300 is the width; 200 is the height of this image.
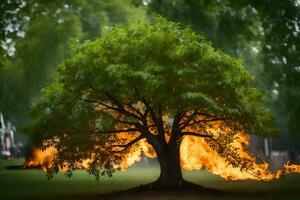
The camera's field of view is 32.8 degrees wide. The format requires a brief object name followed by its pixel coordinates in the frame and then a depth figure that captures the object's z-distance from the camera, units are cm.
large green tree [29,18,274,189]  2186
